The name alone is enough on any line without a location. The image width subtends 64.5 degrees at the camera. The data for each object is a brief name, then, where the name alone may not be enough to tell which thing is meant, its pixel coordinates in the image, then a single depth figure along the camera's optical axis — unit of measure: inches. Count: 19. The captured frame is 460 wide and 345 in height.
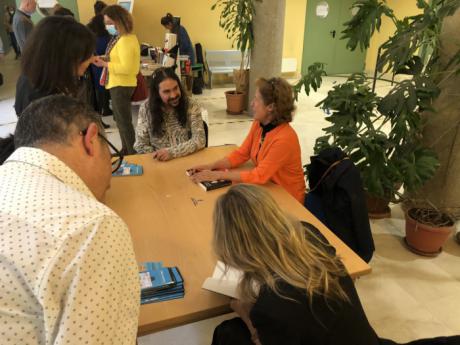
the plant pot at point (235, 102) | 228.4
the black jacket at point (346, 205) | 67.9
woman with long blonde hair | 39.3
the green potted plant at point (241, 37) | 199.3
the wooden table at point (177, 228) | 43.2
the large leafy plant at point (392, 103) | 88.6
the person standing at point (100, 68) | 182.5
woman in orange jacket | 75.4
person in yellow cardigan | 127.0
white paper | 44.5
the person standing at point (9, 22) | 345.4
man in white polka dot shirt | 23.4
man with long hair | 94.5
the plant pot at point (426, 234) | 95.4
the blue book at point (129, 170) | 78.2
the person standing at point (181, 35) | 241.4
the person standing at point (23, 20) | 178.4
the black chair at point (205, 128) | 99.3
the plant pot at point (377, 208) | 114.0
